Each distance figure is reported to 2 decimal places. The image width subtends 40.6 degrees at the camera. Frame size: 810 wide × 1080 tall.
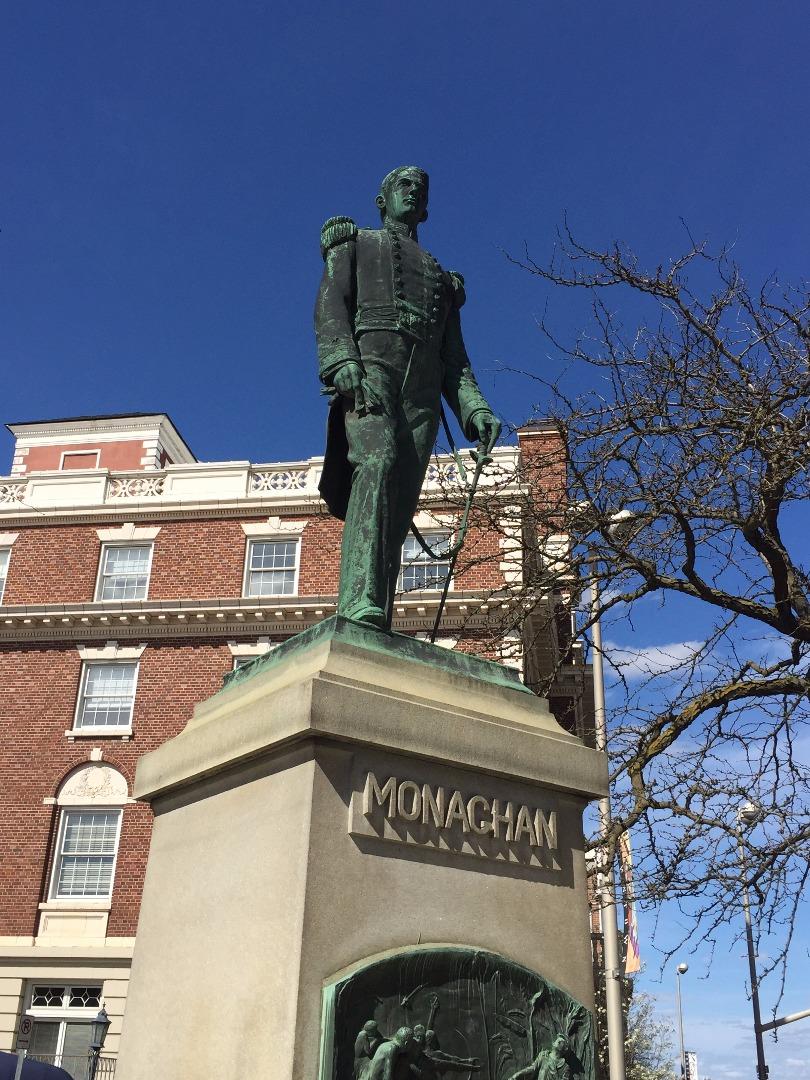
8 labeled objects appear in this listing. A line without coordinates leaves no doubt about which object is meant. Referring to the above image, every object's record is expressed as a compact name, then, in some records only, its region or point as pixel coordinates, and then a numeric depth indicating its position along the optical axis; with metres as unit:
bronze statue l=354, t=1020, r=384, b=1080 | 3.71
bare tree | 11.00
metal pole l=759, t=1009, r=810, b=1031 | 16.20
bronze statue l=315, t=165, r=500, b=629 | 4.98
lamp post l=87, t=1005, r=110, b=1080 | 23.53
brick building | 28.17
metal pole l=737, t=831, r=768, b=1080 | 10.87
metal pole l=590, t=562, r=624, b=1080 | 17.91
